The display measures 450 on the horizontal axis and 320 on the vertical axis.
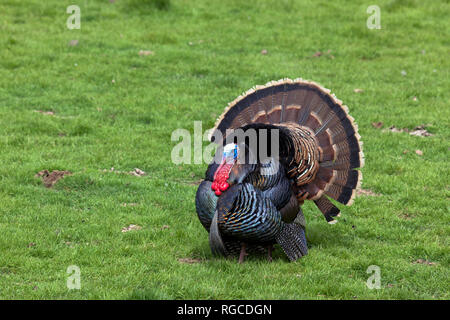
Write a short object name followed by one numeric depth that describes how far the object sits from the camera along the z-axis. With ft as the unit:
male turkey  45.93
